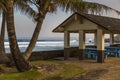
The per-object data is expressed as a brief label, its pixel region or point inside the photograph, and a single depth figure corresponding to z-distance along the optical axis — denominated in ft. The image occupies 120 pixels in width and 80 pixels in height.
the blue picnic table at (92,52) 40.98
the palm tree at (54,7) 28.92
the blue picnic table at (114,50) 45.80
